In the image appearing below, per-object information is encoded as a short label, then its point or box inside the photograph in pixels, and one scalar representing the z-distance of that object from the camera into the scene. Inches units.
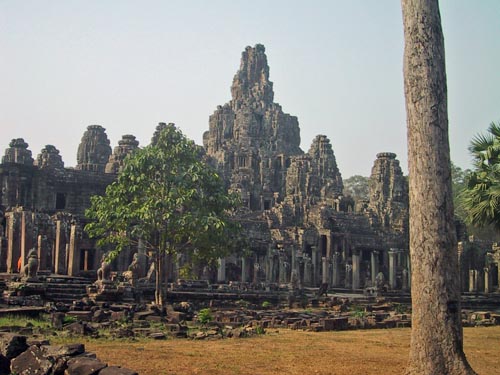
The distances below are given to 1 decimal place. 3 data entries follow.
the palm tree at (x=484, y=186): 769.6
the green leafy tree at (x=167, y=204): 928.3
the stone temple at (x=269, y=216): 1222.9
